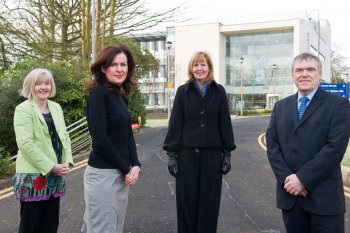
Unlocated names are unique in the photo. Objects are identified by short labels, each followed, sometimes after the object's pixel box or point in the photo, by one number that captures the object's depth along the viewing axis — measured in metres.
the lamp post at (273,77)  51.17
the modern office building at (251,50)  50.97
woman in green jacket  3.52
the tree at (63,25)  16.23
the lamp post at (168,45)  27.93
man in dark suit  3.05
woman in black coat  3.91
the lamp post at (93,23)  14.84
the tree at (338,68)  63.31
